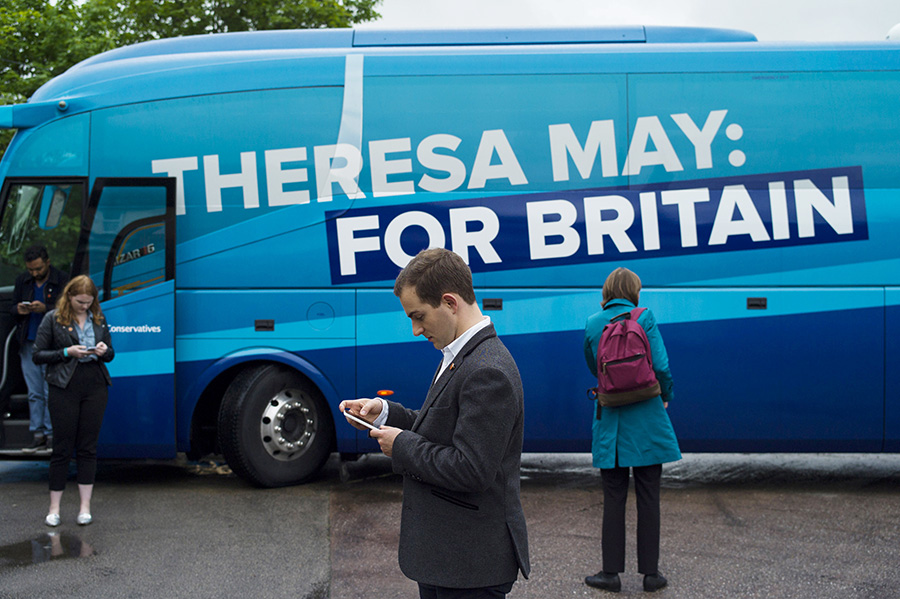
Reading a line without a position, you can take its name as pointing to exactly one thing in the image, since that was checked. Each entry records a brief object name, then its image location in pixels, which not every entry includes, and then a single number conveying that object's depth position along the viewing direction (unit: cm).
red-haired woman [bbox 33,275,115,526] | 596
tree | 1455
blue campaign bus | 697
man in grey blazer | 246
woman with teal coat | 475
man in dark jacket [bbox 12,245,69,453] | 699
